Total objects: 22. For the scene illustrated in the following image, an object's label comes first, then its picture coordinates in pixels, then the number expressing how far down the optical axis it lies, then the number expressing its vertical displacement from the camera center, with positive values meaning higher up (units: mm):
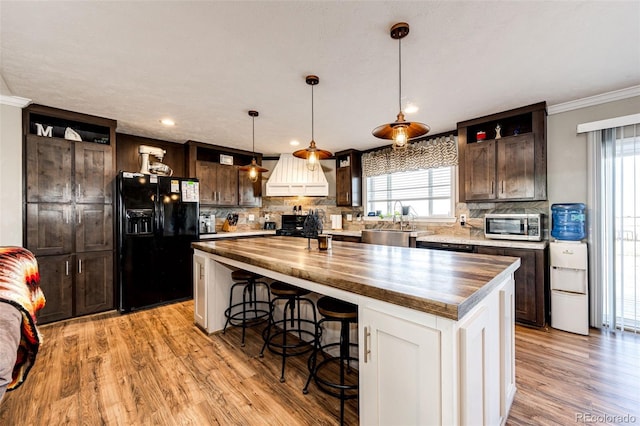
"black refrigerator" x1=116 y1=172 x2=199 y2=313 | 3578 -320
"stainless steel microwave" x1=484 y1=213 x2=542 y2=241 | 3168 -178
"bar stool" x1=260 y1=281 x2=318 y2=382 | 2223 -1107
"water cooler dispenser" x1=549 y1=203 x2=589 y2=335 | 2820 -629
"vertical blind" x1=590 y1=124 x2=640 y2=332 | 2766 -164
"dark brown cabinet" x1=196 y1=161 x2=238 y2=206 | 4758 +534
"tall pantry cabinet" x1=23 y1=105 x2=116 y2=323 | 3102 +91
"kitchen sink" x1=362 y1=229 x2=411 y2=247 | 3982 -372
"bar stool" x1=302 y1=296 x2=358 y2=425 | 1672 -1040
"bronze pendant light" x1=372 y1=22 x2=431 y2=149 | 1771 +546
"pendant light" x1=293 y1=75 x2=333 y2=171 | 2506 +559
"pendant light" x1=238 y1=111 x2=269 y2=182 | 3358 +574
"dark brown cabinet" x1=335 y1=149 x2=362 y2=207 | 5227 +626
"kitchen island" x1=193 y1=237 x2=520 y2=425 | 1069 -507
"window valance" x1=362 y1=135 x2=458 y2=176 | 4148 +898
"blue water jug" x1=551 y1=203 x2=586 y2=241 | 2943 -110
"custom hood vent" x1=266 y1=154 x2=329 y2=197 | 5359 +609
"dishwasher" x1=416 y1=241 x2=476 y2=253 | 3314 -431
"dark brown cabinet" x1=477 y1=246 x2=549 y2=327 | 2943 -808
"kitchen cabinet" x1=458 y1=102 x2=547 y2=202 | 3146 +672
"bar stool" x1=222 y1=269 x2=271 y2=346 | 2707 -1028
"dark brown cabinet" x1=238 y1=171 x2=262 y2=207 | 5250 +422
